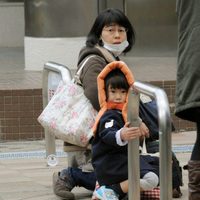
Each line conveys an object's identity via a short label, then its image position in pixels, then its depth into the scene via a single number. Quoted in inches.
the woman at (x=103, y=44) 462.9
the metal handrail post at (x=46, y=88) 531.3
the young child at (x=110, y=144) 434.6
